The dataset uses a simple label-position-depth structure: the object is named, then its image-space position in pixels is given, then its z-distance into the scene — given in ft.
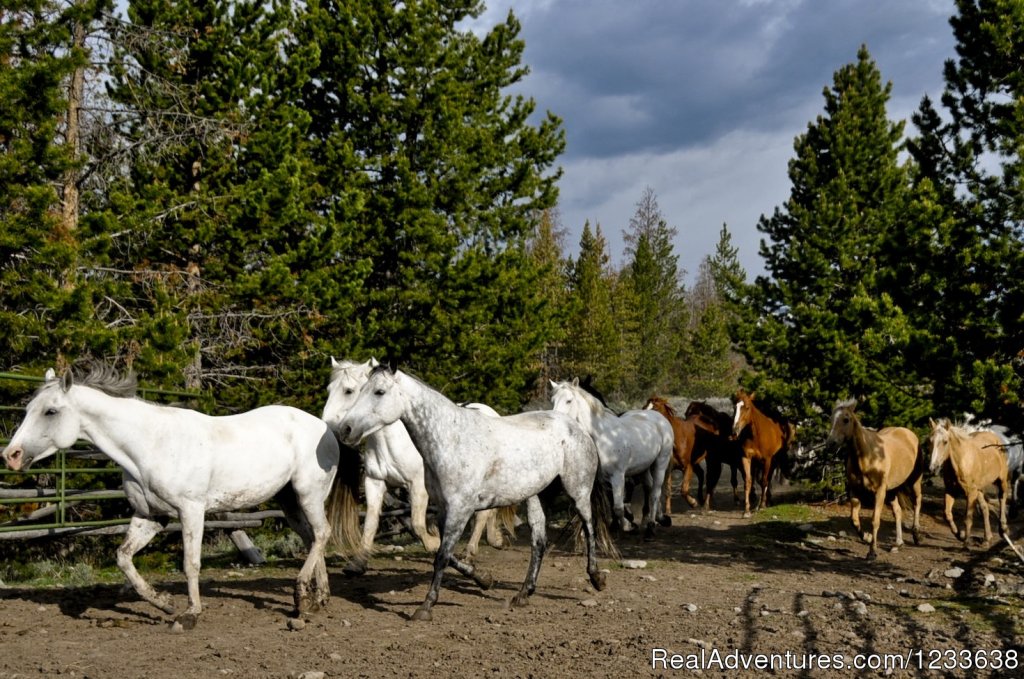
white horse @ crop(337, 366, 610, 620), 22.23
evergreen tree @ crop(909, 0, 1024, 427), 29.05
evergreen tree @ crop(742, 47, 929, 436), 51.52
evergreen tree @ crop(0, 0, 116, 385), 31.58
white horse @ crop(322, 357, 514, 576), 30.73
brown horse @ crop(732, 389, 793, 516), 49.78
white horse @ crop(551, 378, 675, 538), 35.42
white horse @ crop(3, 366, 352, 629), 20.59
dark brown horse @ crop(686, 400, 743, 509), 56.24
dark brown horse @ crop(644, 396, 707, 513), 52.49
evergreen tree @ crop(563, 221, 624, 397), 131.44
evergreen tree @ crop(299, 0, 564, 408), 55.47
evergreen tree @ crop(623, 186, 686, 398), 159.84
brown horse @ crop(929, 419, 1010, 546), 35.84
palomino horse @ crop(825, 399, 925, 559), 35.60
